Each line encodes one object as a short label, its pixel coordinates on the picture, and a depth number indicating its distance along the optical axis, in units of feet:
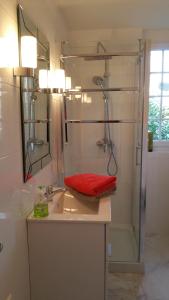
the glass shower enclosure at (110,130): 8.40
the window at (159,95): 9.39
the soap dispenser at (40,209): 4.95
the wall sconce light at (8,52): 3.67
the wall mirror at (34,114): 4.69
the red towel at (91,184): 5.77
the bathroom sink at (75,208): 4.84
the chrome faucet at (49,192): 5.77
